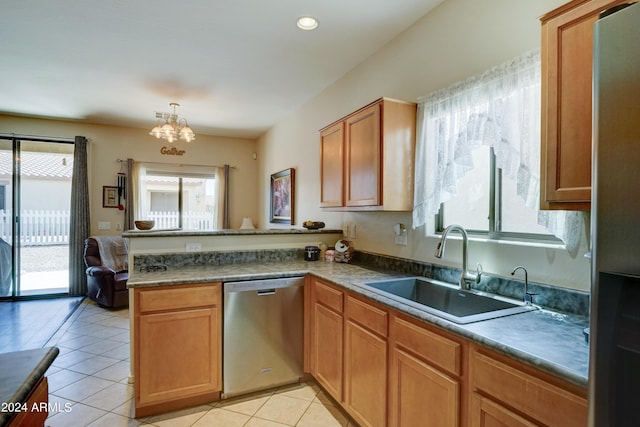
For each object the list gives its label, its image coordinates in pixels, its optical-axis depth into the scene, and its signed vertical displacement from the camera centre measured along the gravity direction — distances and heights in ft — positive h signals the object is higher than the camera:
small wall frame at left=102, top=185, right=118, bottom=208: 17.24 +0.56
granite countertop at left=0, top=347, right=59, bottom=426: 2.32 -1.31
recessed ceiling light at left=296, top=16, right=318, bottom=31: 7.79 +4.48
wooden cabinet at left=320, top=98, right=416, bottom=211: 7.26 +1.25
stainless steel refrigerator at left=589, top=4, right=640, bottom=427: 2.27 -0.08
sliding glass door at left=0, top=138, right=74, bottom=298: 15.74 -0.44
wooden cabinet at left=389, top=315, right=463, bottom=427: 4.34 -2.39
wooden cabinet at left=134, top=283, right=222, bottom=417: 6.80 -2.91
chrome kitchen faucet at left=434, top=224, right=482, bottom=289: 5.98 -0.98
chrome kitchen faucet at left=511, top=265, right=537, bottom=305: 5.12 -1.26
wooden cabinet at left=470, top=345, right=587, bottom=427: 3.14 -1.92
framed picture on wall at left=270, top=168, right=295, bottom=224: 14.77 +0.64
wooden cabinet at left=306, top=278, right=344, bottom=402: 7.02 -2.86
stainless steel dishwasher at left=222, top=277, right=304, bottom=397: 7.53 -2.94
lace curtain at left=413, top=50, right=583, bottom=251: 5.07 +1.39
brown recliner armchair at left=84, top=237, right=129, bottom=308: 14.24 -3.39
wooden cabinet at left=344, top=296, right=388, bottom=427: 5.70 -2.82
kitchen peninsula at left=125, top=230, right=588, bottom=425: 3.46 -1.71
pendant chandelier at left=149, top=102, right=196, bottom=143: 12.17 +2.93
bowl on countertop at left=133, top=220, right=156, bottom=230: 9.03 -0.46
